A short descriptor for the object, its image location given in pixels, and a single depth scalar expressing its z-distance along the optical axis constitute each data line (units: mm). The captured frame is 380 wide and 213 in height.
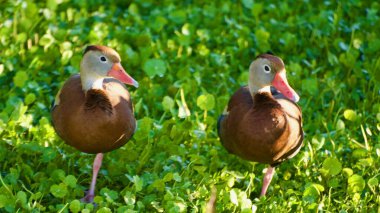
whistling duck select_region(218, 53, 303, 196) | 8961
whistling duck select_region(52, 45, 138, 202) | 8812
